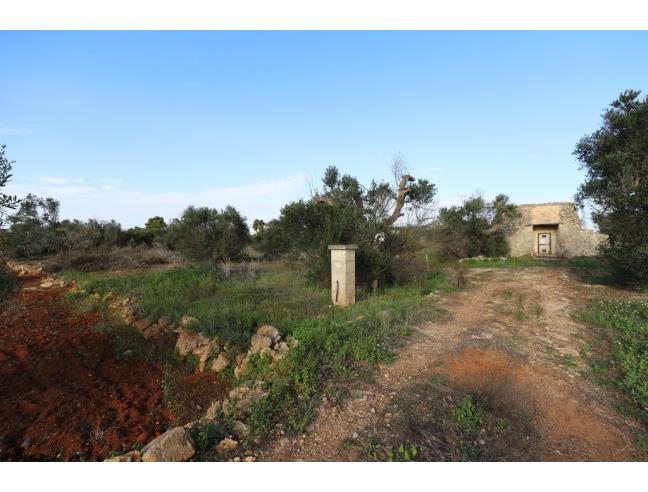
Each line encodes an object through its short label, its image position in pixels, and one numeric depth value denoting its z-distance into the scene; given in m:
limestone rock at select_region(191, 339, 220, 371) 4.72
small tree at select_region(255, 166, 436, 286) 8.86
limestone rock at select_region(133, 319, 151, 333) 5.85
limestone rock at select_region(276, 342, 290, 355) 4.49
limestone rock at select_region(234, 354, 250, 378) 4.39
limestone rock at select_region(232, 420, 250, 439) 2.87
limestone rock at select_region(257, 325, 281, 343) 4.80
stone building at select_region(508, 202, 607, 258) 19.12
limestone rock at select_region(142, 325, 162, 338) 5.60
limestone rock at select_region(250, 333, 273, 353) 4.57
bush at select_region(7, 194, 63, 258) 14.05
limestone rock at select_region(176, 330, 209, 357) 4.99
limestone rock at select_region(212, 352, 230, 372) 4.56
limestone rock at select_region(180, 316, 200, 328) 5.86
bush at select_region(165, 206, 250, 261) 14.58
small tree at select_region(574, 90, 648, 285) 7.39
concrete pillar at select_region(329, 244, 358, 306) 7.20
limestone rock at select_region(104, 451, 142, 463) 2.52
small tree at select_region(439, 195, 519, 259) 18.47
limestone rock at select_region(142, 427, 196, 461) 2.47
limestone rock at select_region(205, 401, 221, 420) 3.22
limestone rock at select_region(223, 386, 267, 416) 3.23
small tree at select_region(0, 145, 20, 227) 3.45
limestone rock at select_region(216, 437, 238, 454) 2.68
